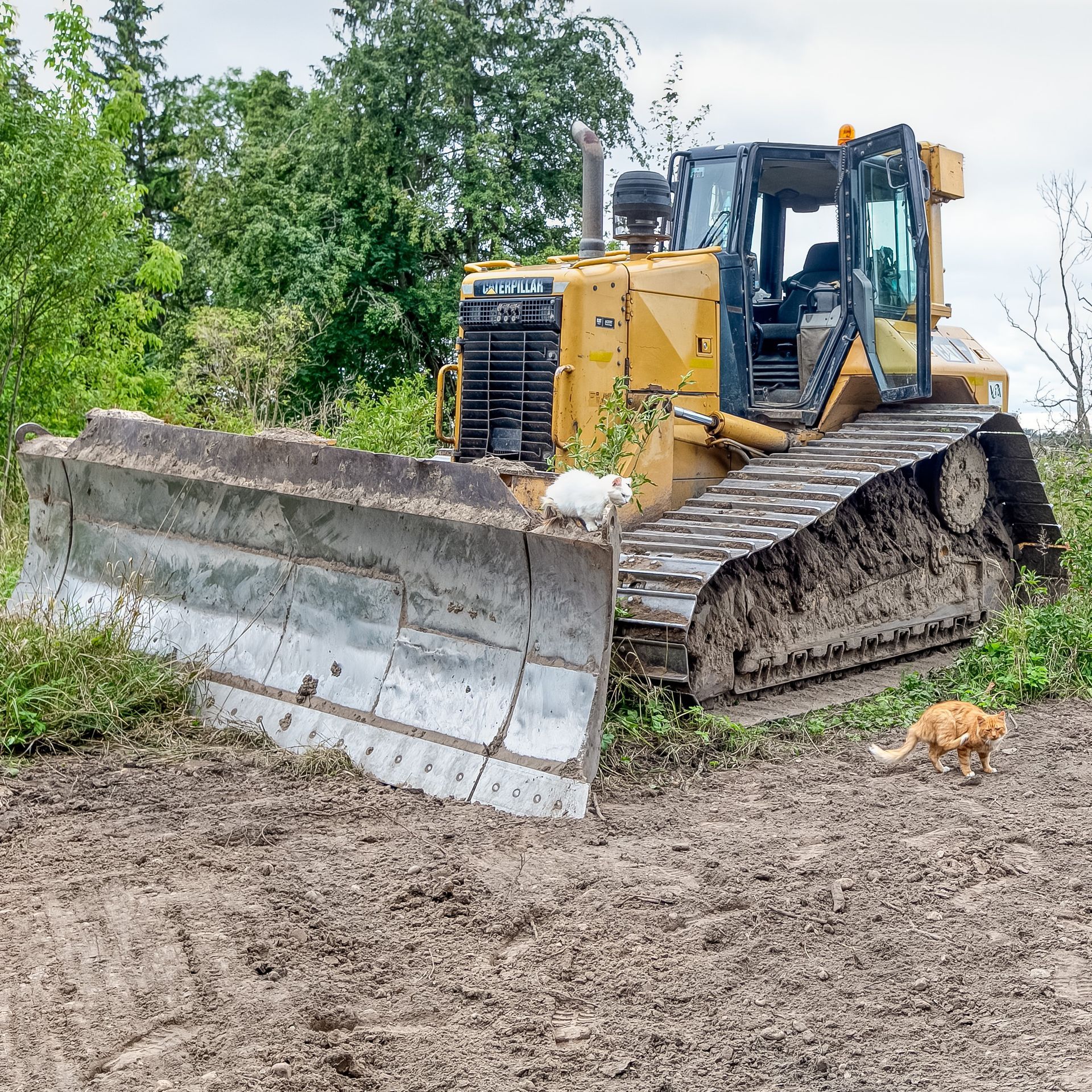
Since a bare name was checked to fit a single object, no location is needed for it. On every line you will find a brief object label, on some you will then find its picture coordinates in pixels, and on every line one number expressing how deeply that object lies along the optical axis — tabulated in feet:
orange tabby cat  17.48
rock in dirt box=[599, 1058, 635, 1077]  9.30
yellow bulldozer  16.46
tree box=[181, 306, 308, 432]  51.31
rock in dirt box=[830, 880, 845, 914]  12.37
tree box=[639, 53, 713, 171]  81.10
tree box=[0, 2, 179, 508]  37.09
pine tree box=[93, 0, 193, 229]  105.09
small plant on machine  19.51
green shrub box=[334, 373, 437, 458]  35.45
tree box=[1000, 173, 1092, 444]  43.29
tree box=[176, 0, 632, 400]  75.25
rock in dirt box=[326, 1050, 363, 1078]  9.23
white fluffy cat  15.30
